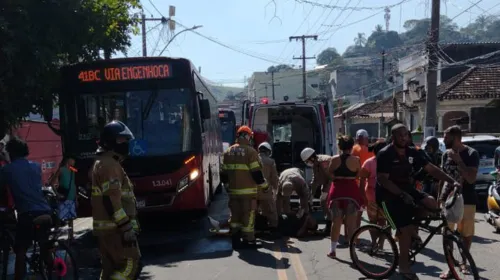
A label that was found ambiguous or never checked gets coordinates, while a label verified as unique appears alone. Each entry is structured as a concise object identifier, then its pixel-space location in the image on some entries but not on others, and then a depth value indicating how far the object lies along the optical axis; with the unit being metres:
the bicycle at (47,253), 6.67
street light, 25.76
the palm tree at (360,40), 115.09
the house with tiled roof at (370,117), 47.56
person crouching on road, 9.92
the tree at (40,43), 8.99
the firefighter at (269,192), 9.76
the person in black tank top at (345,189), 8.34
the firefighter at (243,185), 9.06
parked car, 13.89
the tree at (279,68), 89.18
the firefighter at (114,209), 5.30
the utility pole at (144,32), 27.73
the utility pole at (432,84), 18.78
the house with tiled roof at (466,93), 30.73
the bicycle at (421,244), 6.30
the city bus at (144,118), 10.58
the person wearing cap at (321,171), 9.60
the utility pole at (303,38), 49.22
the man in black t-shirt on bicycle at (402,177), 6.43
